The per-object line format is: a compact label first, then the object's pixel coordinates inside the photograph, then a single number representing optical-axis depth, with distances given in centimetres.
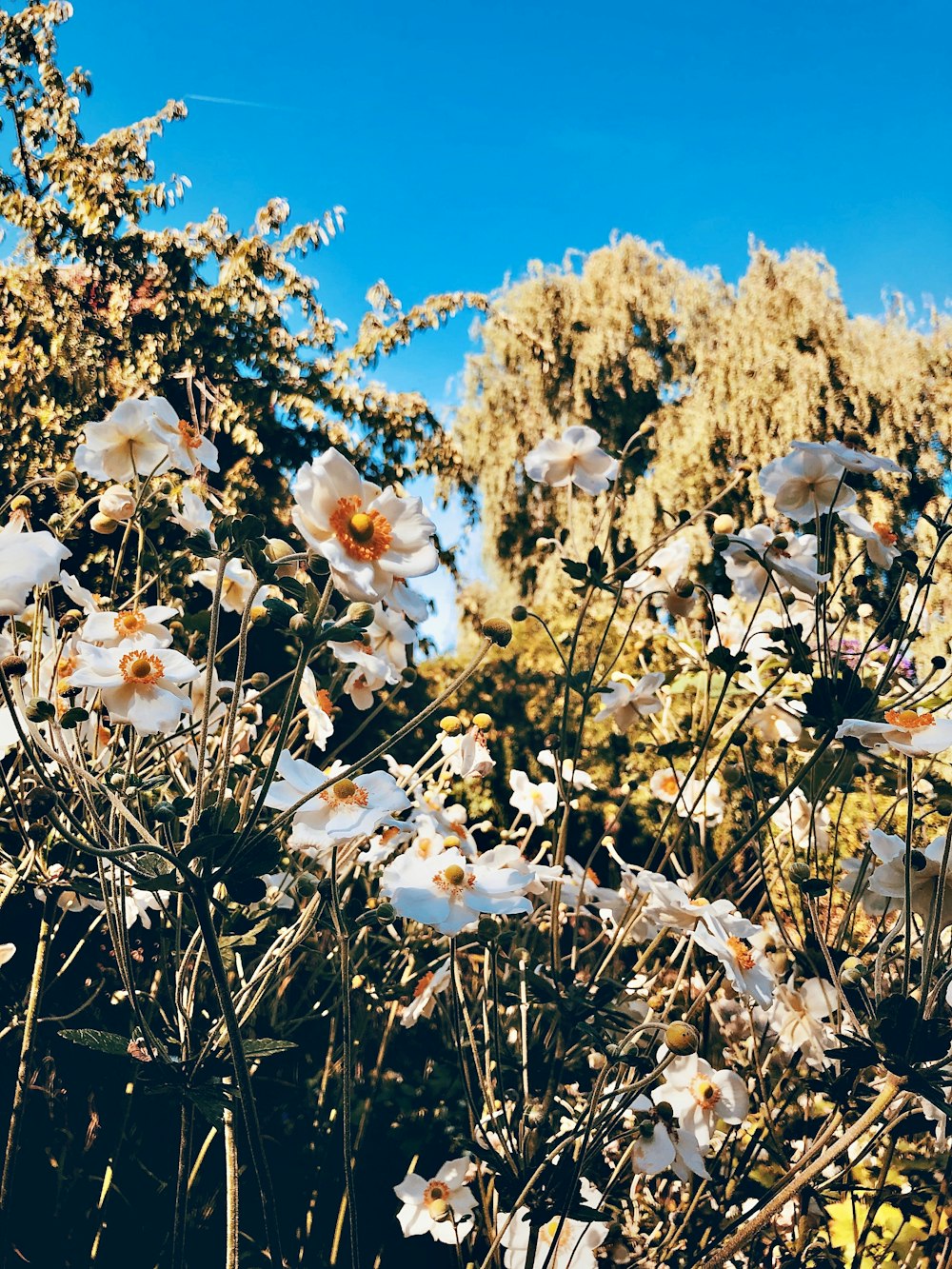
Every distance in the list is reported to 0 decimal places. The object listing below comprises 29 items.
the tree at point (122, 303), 170
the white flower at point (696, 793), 86
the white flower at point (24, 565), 45
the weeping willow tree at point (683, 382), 690
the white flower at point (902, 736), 53
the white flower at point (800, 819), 82
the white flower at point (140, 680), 53
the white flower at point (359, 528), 48
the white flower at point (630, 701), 71
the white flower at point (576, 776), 77
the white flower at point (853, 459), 61
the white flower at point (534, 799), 84
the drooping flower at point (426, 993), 68
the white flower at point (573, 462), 71
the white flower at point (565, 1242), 61
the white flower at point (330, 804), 55
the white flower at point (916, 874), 56
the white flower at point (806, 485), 64
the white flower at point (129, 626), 58
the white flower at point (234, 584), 67
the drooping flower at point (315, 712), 67
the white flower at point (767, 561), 62
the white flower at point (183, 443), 62
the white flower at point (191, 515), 62
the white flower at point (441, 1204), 66
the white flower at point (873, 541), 63
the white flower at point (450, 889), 55
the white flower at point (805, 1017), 67
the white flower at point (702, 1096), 66
